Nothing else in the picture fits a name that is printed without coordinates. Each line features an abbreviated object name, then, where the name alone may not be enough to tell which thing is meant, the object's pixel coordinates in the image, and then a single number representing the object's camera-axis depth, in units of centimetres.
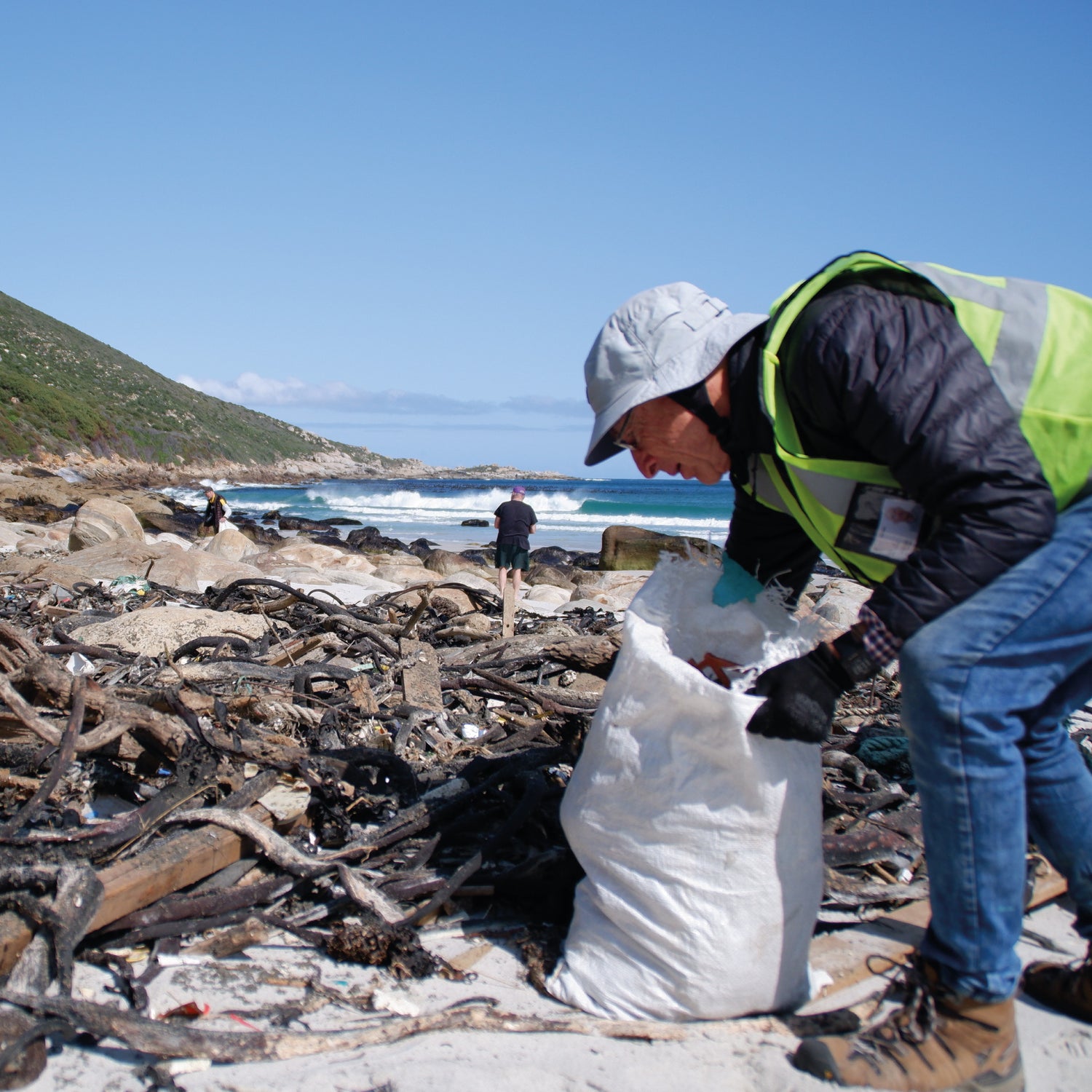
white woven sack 161
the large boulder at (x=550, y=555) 1852
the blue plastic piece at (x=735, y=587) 195
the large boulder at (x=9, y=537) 1116
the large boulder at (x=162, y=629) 386
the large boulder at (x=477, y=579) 1107
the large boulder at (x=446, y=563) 1454
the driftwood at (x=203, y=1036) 141
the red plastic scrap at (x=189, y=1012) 157
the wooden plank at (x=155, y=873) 159
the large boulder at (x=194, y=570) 782
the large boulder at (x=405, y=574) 1189
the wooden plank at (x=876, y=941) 181
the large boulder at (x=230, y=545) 1376
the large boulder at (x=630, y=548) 1580
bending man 138
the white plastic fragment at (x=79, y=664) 343
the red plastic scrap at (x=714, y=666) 188
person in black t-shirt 1046
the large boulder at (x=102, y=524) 1214
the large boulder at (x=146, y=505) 2099
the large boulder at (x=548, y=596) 1060
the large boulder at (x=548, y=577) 1341
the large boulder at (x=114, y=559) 736
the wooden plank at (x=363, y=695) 295
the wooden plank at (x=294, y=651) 365
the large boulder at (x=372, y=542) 2042
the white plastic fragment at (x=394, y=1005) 165
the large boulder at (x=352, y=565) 1231
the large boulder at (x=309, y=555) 1231
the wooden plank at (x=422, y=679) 311
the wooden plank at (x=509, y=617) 476
